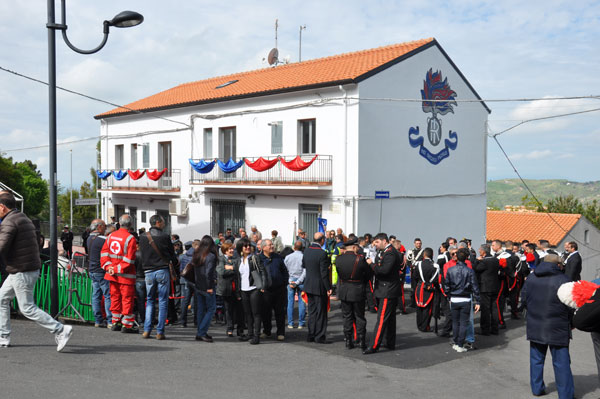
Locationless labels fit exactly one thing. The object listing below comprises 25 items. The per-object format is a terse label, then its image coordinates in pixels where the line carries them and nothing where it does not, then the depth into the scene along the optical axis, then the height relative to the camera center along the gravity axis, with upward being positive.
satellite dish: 28.08 +7.22
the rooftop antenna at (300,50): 29.33 +7.92
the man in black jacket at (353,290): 8.65 -1.56
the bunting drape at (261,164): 20.45 +1.15
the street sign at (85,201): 22.35 -0.37
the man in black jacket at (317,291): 9.19 -1.69
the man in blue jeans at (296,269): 10.09 -1.43
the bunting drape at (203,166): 22.99 +1.17
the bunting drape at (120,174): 28.48 +0.99
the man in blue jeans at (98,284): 8.94 -1.55
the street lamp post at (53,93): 8.42 +1.59
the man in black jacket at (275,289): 9.00 -1.64
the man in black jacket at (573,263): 11.77 -1.52
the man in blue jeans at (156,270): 8.20 -1.21
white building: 19.23 +1.94
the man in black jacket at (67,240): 21.67 -1.95
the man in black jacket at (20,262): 6.55 -0.87
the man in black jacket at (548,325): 6.31 -1.56
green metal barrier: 9.38 -1.76
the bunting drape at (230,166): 21.62 +1.13
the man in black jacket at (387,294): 8.62 -1.64
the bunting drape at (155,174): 25.48 +0.90
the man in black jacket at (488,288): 10.34 -1.84
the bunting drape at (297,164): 18.98 +1.08
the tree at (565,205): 68.62 -1.31
